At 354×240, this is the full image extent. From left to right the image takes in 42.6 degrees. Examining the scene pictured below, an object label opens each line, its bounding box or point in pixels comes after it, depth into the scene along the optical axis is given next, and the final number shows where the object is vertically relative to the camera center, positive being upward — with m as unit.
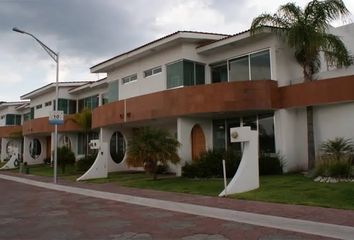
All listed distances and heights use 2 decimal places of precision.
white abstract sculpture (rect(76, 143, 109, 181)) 25.78 -0.41
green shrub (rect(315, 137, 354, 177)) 17.20 -0.10
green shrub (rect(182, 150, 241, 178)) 21.55 -0.31
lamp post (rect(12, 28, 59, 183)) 24.25 +5.98
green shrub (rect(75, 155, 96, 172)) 31.60 -0.22
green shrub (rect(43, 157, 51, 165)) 46.00 +0.00
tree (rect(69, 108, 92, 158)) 35.31 +3.17
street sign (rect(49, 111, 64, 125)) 24.88 +2.38
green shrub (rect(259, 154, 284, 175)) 21.31 -0.43
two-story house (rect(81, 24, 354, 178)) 21.23 +3.12
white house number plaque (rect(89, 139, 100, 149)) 26.24 +0.91
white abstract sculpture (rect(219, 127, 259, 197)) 15.70 -0.24
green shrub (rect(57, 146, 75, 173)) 33.50 +0.24
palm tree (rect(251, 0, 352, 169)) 20.22 +5.68
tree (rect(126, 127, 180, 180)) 21.34 +0.47
